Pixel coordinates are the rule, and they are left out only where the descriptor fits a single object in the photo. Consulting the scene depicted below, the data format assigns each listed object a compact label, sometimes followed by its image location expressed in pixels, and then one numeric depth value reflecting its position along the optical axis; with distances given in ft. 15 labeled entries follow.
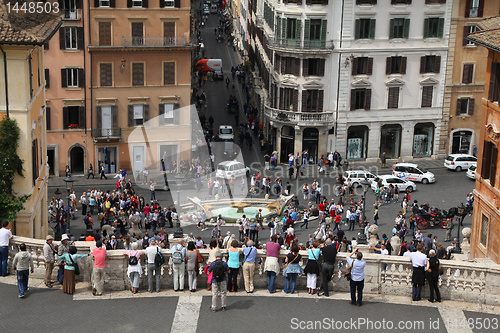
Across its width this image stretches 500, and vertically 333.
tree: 107.14
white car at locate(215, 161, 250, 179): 229.25
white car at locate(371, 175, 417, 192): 223.51
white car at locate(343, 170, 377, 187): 226.99
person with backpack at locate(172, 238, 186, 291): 89.97
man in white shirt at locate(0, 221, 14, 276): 93.56
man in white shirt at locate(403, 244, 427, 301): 88.94
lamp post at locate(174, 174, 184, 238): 194.70
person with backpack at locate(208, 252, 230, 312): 86.94
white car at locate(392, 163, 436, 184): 234.58
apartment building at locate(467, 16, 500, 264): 122.31
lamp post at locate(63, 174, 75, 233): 173.17
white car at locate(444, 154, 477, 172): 245.71
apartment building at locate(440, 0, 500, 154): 248.11
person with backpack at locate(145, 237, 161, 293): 89.97
